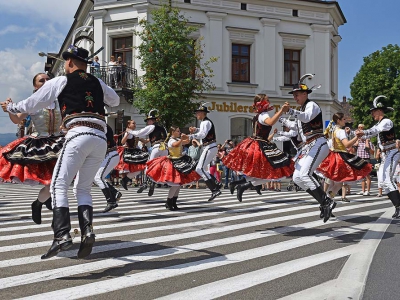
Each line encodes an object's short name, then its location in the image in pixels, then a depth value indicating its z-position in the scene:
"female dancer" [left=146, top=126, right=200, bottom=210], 9.78
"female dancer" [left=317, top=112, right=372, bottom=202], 9.34
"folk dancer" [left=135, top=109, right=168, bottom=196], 12.95
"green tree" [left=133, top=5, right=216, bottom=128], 22.36
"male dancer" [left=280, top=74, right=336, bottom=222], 7.20
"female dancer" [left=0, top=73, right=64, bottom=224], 6.30
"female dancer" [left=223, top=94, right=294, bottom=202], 8.20
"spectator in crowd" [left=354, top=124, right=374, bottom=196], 15.57
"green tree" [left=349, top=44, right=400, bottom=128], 42.94
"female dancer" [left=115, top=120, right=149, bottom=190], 13.11
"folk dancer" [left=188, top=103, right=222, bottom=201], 11.41
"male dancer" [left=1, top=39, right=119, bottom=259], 4.77
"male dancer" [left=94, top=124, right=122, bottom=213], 9.25
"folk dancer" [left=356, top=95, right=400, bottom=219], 8.81
